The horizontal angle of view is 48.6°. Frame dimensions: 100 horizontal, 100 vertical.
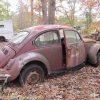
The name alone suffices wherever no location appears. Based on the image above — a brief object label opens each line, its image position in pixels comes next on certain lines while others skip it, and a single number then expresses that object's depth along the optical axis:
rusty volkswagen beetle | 3.19
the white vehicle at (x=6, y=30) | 11.81
